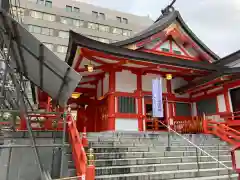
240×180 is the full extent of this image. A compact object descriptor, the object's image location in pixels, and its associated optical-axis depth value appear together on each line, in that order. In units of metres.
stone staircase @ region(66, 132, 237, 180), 6.30
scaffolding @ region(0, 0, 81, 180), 5.20
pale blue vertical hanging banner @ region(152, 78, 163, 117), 9.65
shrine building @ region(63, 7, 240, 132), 11.04
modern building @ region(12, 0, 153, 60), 40.97
